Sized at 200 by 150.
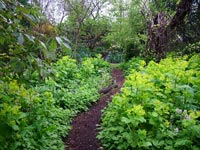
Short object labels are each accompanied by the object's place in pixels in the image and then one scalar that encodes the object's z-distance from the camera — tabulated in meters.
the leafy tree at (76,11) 14.74
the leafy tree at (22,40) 1.86
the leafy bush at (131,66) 10.68
